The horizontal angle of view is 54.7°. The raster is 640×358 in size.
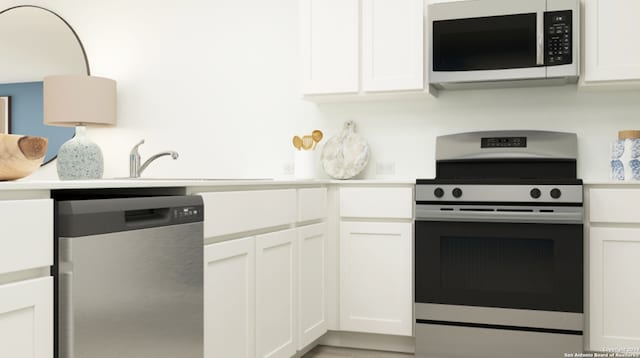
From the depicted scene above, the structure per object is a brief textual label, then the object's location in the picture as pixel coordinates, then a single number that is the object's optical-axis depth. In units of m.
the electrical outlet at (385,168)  3.73
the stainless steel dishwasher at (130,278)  1.49
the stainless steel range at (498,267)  2.98
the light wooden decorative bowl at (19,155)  1.51
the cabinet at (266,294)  2.19
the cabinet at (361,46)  3.39
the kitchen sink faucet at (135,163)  3.18
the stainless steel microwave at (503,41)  3.12
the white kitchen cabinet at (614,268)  2.96
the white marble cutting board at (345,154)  3.70
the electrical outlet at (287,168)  3.90
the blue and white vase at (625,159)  3.17
